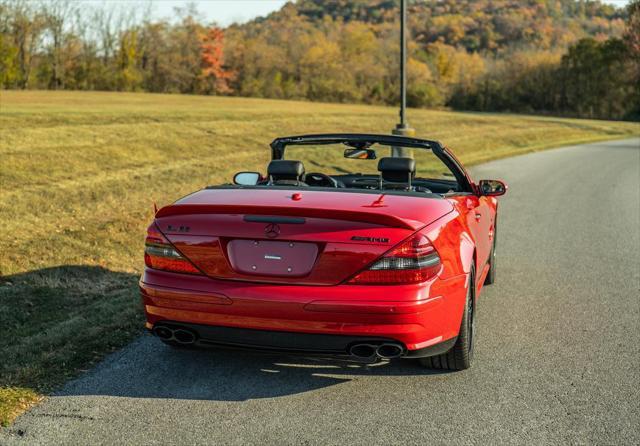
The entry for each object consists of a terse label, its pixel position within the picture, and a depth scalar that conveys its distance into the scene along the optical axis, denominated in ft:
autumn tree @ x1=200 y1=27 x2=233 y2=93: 246.06
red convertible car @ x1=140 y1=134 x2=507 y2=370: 12.78
